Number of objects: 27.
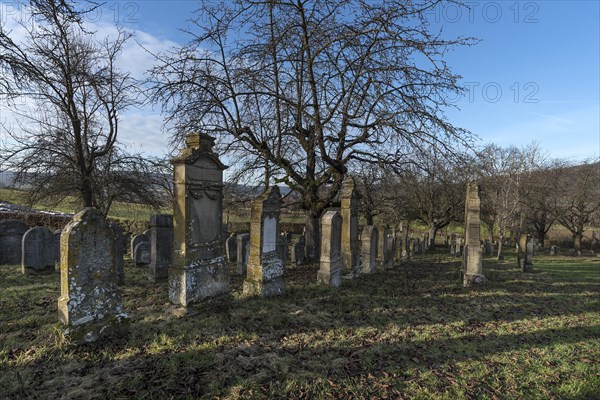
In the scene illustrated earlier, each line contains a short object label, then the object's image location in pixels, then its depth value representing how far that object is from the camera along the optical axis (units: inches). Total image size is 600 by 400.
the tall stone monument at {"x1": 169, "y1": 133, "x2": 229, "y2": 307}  215.9
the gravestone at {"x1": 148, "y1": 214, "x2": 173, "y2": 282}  309.6
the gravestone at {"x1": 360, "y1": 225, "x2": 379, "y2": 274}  412.2
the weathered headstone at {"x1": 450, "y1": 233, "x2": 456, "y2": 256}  830.5
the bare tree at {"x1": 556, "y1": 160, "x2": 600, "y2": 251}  1046.4
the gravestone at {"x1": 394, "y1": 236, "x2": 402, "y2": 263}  580.1
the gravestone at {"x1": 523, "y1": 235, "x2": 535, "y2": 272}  526.3
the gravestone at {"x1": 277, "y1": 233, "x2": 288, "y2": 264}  396.8
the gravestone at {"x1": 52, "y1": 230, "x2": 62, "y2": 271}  346.0
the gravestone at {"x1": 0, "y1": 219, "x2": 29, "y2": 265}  382.9
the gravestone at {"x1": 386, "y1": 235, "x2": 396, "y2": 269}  498.8
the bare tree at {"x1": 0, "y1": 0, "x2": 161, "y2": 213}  392.5
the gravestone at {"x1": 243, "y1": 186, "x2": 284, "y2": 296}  266.4
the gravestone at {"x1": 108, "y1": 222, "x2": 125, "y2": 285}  287.9
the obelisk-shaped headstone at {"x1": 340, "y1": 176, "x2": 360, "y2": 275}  373.1
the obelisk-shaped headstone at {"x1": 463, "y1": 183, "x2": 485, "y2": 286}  368.8
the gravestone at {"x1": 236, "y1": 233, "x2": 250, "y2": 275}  355.9
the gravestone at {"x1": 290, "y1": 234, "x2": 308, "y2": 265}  476.4
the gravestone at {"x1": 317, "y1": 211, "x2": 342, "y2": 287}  319.6
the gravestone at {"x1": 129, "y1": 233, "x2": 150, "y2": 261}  427.2
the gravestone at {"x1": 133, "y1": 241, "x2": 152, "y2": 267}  387.9
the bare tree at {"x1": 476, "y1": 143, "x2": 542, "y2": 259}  930.1
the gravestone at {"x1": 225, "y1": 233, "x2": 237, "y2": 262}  453.5
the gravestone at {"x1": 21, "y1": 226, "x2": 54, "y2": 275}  323.9
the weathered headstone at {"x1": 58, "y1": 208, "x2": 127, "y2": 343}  154.9
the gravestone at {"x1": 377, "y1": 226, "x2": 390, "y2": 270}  469.3
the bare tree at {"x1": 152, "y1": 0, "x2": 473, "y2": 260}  337.7
